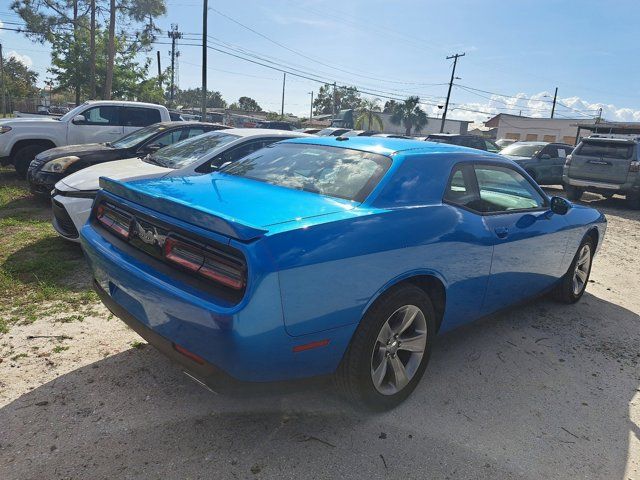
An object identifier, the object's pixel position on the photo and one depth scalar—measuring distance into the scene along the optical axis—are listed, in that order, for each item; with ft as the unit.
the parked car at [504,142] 66.82
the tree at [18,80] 200.16
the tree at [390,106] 209.87
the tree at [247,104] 376.07
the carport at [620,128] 95.24
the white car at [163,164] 15.89
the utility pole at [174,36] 166.91
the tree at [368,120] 175.31
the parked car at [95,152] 21.42
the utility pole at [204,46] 79.20
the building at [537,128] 169.58
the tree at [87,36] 84.74
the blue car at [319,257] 6.66
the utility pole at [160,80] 112.37
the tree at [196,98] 374.73
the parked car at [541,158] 45.14
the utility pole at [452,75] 150.30
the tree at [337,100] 345.31
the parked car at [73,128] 28.76
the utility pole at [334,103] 322.10
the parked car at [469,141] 49.96
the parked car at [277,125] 85.97
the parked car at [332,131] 70.49
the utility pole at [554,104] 211.61
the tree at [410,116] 204.13
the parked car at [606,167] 36.40
